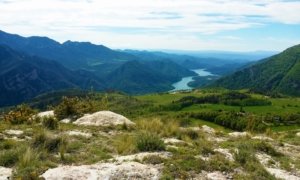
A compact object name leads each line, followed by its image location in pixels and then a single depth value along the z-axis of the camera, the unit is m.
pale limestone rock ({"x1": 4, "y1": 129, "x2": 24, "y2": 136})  13.19
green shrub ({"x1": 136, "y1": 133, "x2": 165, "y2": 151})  11.32
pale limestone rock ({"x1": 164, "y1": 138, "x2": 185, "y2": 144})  12.58
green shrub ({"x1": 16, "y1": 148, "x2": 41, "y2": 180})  8.46
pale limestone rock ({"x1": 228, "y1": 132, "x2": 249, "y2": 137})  16.06
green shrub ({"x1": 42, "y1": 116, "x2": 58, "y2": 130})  15.03
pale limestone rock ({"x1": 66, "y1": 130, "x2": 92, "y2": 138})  13.69
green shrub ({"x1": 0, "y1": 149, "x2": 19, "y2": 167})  9.57
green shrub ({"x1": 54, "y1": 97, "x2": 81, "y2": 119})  21.76
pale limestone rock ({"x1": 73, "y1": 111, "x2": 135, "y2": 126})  18.14
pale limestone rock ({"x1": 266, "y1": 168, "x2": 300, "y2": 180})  9.86
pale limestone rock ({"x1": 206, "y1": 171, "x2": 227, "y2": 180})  9.33
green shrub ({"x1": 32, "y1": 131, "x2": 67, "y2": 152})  11.17
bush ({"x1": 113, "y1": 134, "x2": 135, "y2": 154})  11.22
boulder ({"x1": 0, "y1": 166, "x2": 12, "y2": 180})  8.52
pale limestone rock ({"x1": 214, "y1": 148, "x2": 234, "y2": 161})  11.08
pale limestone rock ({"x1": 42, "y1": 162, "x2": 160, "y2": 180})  8.84
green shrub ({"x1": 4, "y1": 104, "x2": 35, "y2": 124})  17.52
